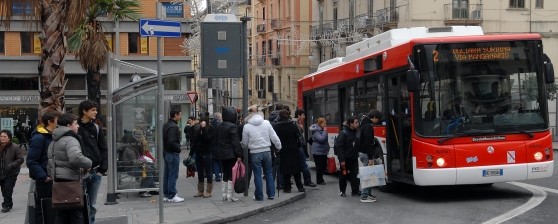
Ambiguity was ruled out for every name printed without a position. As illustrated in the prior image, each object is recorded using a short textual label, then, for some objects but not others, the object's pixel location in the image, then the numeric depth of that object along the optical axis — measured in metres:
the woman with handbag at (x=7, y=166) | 12.88
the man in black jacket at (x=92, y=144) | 9.27
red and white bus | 12.09
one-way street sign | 10.36
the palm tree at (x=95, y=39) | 20.33
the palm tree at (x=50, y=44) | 11.89
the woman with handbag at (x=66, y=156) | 8.19
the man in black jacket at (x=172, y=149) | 13.10
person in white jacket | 12.86
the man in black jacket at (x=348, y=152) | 13.42
